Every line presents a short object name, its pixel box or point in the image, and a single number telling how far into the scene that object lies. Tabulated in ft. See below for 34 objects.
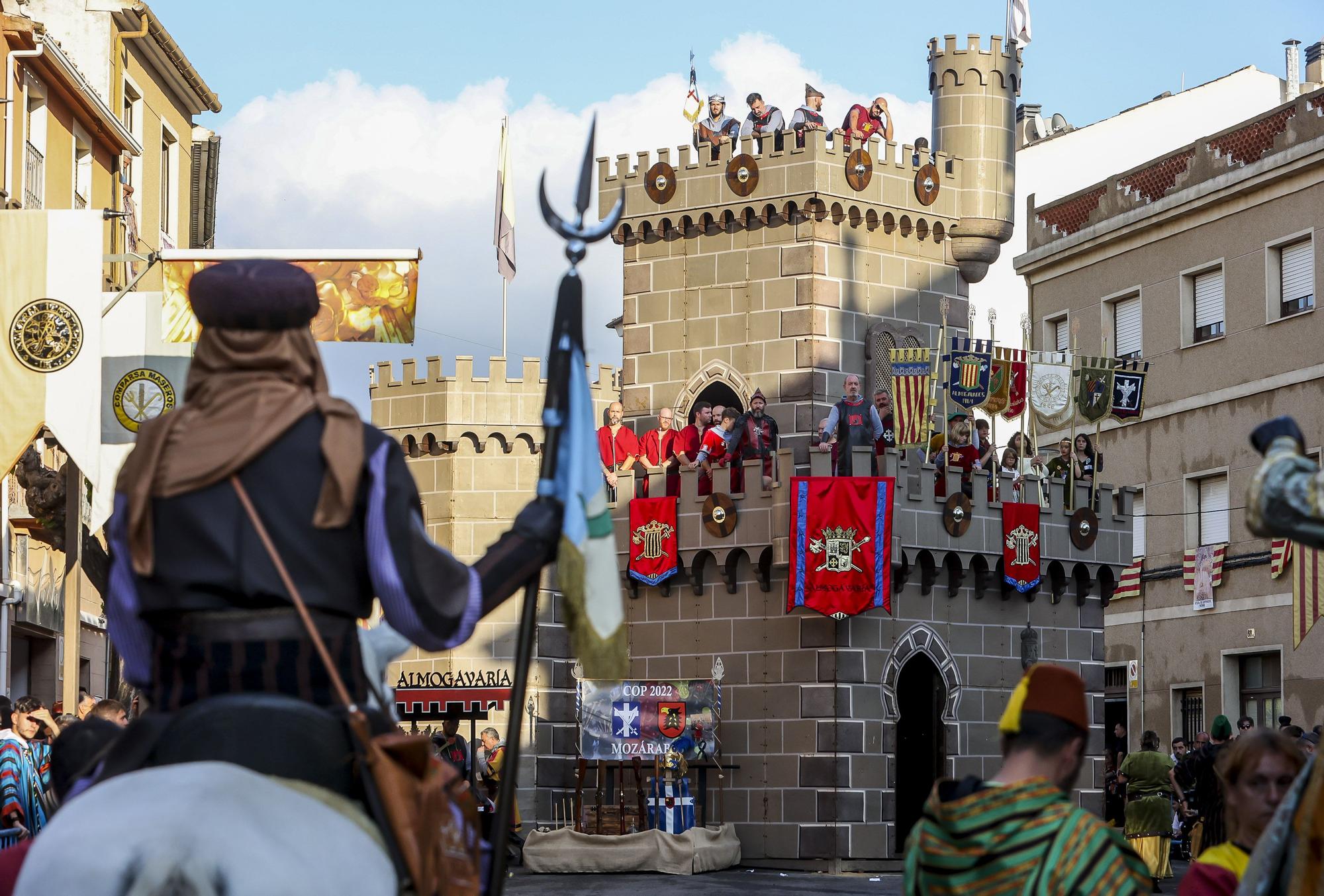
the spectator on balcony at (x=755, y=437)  100.12
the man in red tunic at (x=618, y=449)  104.73
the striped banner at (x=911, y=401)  99.09
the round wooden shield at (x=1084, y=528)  106.01
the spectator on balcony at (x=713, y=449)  101.71
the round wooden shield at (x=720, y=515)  100.99
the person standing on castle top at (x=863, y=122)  108.47
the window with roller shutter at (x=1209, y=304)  123.13
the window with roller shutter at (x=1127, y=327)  130.72
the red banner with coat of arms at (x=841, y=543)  95.81
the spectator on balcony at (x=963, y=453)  101.30
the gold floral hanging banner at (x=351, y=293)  68.13
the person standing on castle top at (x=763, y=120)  108.06
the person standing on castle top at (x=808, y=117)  106.93
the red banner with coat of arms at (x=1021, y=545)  103.40
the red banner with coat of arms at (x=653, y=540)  103.40
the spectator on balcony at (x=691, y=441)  102.94
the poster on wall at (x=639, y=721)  96.07
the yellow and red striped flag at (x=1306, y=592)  99.19
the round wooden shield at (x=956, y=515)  100.58
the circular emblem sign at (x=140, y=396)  69.15
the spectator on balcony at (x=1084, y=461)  105.91
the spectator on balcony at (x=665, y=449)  103.04
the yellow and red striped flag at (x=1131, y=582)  126.93
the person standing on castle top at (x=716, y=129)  109.81
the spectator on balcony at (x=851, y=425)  96.63
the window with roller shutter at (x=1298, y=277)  115.03
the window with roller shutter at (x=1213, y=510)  121.39
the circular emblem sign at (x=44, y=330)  67.97
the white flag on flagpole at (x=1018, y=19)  121.60
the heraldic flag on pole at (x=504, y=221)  136.26
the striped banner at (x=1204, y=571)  119.34
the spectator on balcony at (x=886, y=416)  99.55
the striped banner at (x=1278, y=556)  110.93
